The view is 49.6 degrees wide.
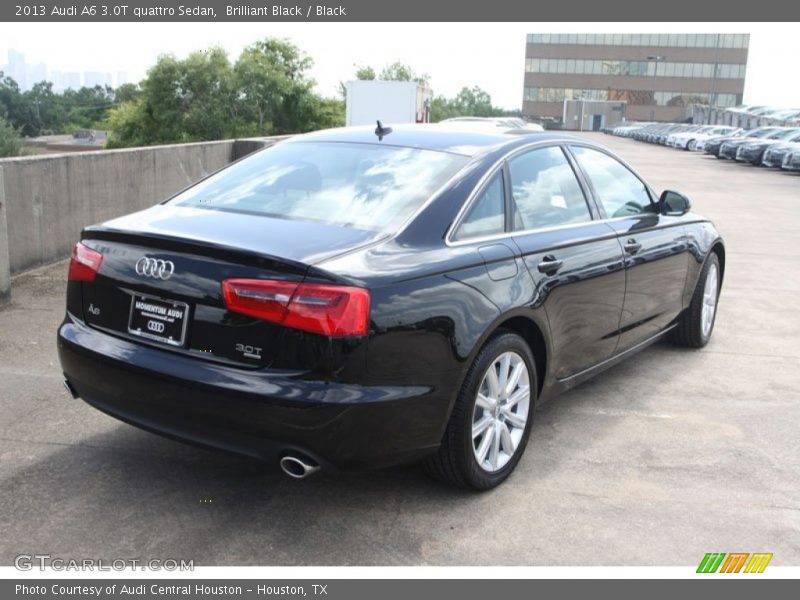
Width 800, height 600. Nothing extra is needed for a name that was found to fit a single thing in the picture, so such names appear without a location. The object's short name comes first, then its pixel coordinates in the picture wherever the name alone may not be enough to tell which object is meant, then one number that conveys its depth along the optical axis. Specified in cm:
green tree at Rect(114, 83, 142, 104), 8962
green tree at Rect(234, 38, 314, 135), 4497
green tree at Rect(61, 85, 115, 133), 10575
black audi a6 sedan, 322
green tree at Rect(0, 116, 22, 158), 2225
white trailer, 3388
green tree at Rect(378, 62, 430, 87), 8885
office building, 13538
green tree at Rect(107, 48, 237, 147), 4447
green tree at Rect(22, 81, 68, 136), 8956
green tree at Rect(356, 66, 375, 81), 7869
